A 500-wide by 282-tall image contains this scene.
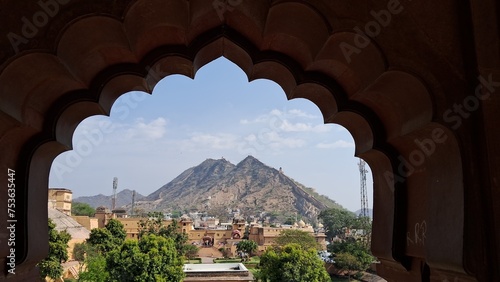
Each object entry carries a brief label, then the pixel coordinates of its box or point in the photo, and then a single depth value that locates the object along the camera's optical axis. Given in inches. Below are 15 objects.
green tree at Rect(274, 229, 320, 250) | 2461.4
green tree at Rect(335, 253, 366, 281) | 2078.0
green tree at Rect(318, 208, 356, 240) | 4389.8
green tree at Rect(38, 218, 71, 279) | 1175.6
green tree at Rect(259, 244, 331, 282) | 1390.3
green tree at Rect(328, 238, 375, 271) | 2076.8
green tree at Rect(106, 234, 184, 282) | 1228.5
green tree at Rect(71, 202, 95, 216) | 3486.7
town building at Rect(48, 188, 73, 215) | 2075.4
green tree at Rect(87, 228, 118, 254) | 1807.3
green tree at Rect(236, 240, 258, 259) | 2704.2
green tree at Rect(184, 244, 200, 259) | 2705.7
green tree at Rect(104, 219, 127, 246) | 2023.5
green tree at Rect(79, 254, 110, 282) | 1261.1
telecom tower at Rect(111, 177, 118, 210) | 6238.2
